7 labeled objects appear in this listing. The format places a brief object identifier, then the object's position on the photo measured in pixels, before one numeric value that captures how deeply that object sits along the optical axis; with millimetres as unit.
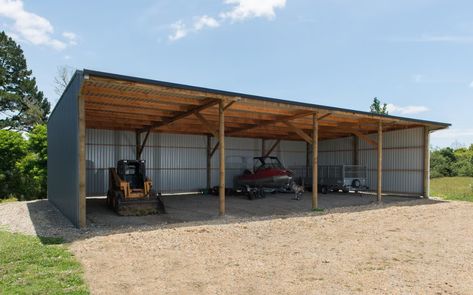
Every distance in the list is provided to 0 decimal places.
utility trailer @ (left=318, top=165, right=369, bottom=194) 18297
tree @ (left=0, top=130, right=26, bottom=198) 20078
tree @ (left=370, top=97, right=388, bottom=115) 43344
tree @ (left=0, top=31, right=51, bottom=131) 29016
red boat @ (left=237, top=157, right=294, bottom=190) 16797
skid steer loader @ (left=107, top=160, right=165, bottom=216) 11008
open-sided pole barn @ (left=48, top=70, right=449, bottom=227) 9461
